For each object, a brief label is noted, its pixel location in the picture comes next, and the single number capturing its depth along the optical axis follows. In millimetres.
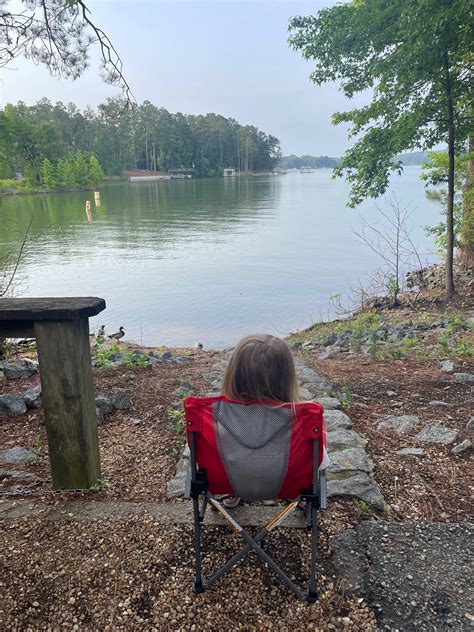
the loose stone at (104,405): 3687
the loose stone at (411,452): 2968
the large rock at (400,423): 3355
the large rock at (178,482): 2529
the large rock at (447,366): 4564
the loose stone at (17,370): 4949
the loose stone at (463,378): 4118
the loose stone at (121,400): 3809
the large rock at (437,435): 3115
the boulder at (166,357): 6972
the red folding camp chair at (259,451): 1801
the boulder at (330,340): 7770
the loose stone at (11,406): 3705
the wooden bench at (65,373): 2264
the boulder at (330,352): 6585
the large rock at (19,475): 2698
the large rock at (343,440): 3025
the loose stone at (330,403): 3771
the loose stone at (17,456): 2947
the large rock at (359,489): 2441
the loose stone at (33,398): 3824
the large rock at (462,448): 2961
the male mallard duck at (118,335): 9823
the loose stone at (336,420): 3348
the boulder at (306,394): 4031
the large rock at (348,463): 2693
